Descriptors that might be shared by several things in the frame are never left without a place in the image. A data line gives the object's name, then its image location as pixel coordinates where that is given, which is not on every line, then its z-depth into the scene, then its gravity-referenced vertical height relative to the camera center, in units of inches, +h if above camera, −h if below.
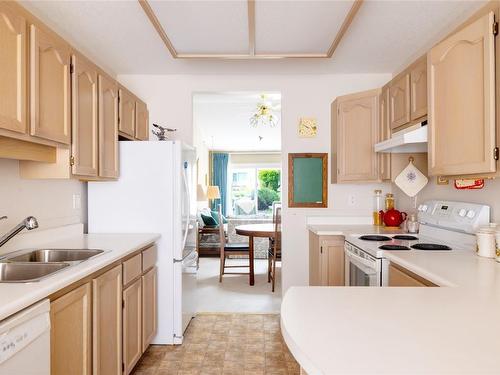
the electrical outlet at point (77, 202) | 105.7 -3.7
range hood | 84.1 +12.0
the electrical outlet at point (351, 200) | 138.1 -4.4
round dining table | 170.6 -21.1
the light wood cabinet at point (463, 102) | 61.9 +16.7
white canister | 72.2 -11.7
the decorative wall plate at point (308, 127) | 139.0 +24.1
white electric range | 82.2 -14.0
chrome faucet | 68.5 -7.2
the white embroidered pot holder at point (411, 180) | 110.9 +2.6
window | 380.5 -0.1
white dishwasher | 42.9 -19.6
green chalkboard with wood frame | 138.6 +3.4
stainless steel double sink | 66.7 -14.6
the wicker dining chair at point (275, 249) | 164.6 -30.1
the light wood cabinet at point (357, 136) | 121.5 +18.1
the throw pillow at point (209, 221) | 246.2 -22.1
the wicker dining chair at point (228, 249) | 183.0 -31.8
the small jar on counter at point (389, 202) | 131.7 -5.0
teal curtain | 374.3 +16.9
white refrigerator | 108.3 -5.1
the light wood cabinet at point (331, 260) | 117.7 -23.6
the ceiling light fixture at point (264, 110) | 204.7 +45.8
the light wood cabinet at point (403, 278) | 65.0 -17.5
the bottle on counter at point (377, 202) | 136.3 -5.2
